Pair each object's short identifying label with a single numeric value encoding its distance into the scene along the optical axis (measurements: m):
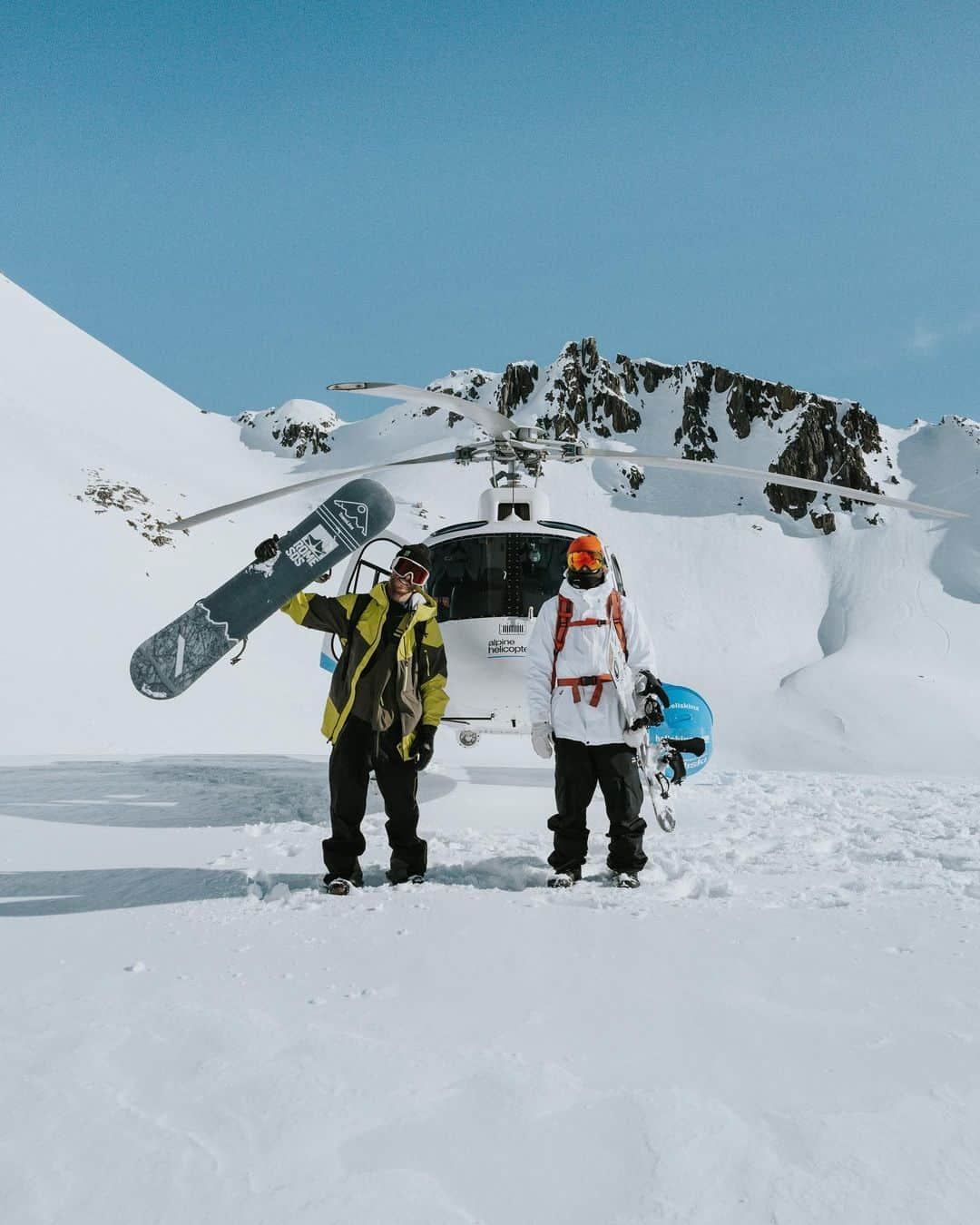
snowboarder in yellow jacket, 4.24
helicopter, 6.23
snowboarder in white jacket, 4.31
